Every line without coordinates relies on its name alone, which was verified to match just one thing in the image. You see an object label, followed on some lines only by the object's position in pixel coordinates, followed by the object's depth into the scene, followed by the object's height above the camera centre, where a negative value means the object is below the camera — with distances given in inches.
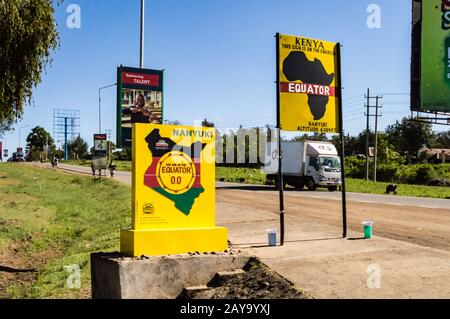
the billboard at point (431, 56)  1304.1 +257.0
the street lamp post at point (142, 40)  719.7 +164.2
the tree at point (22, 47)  576.4 +126.6
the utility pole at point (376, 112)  2159.4 +197.7
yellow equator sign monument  300.2 -22.1
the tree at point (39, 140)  5561.0 +172.6
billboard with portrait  711.7 +85.5
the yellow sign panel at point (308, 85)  366.3 +52.7
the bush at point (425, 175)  2060.8 -71.1
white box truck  1255.5 -20.2
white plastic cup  355.6 -56.3
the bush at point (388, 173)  2284.0 -71.0
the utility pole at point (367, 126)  2072.3 +135.1
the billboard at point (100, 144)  1720.0 +40.7
